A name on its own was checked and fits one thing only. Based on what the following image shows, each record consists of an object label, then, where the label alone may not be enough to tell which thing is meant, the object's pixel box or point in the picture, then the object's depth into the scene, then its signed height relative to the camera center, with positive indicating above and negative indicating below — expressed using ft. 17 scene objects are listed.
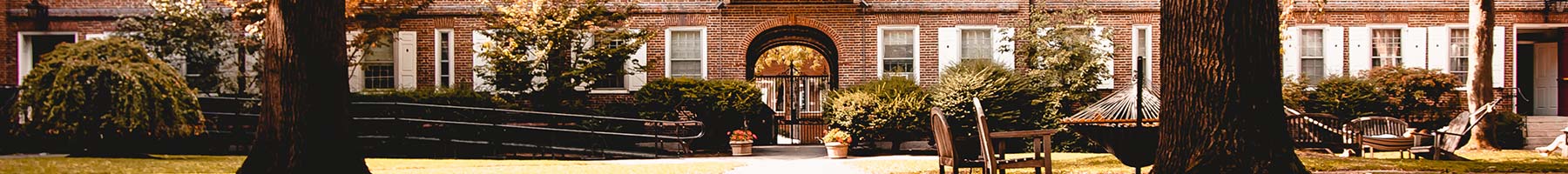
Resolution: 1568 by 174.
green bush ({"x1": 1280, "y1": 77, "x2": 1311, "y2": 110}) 67.56 -0.35
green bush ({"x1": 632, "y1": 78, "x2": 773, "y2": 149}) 62.23 -0.68
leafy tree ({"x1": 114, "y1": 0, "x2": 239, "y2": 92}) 65.51 +2.11
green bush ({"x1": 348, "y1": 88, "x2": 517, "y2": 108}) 64.18 -0.52
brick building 70.54 +2.39
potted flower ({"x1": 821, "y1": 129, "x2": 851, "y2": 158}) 56.24 -2.14
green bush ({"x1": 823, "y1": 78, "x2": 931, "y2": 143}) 59.98 -1.14
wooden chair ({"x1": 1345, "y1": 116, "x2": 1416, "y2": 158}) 45.11 -1.37
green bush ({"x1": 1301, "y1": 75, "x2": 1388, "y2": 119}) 67.77 -0.58
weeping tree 44.09 -0.42
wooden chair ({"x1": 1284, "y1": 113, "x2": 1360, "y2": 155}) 47.42 -1.58
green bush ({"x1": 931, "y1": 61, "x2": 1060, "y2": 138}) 60.18 -0.49
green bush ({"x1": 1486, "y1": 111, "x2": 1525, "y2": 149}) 67.31 -2.00
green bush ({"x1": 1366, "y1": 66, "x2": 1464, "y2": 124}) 69.00 -0.19
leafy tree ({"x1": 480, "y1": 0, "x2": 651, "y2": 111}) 63.36 +1.57
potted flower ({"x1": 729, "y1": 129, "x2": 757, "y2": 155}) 57.98 -2.18
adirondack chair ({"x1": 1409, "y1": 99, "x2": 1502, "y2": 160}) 43.32 -1.52
